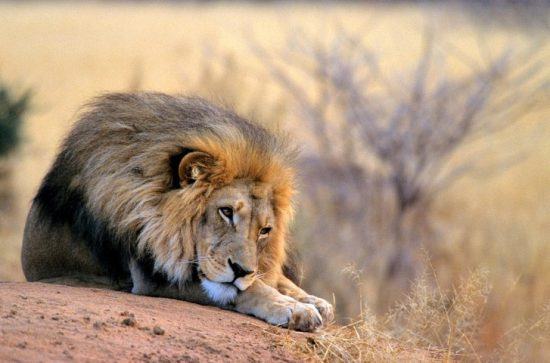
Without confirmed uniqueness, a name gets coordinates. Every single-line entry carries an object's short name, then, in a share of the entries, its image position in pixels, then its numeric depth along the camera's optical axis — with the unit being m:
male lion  11.53
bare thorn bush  27.72
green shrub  28.45
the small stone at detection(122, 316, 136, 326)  9.99
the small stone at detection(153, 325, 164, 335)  9.98
